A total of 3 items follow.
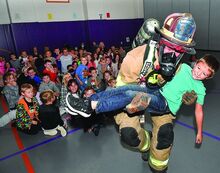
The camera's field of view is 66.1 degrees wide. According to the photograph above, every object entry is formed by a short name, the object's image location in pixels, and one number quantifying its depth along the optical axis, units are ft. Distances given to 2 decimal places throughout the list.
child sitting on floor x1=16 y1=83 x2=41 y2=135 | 10.06
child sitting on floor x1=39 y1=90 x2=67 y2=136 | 9.97
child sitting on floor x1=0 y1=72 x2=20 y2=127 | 12.32
